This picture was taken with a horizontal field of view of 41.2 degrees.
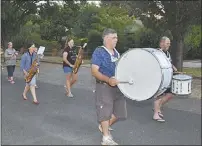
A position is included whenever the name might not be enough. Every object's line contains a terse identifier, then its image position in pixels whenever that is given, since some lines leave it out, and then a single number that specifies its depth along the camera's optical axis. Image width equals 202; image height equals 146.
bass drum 3.65
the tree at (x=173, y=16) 9.30
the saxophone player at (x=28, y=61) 6.45
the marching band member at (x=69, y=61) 6.89
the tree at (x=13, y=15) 16.61
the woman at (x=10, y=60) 9.23
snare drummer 4.98
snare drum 4.23
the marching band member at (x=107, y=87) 3.73
